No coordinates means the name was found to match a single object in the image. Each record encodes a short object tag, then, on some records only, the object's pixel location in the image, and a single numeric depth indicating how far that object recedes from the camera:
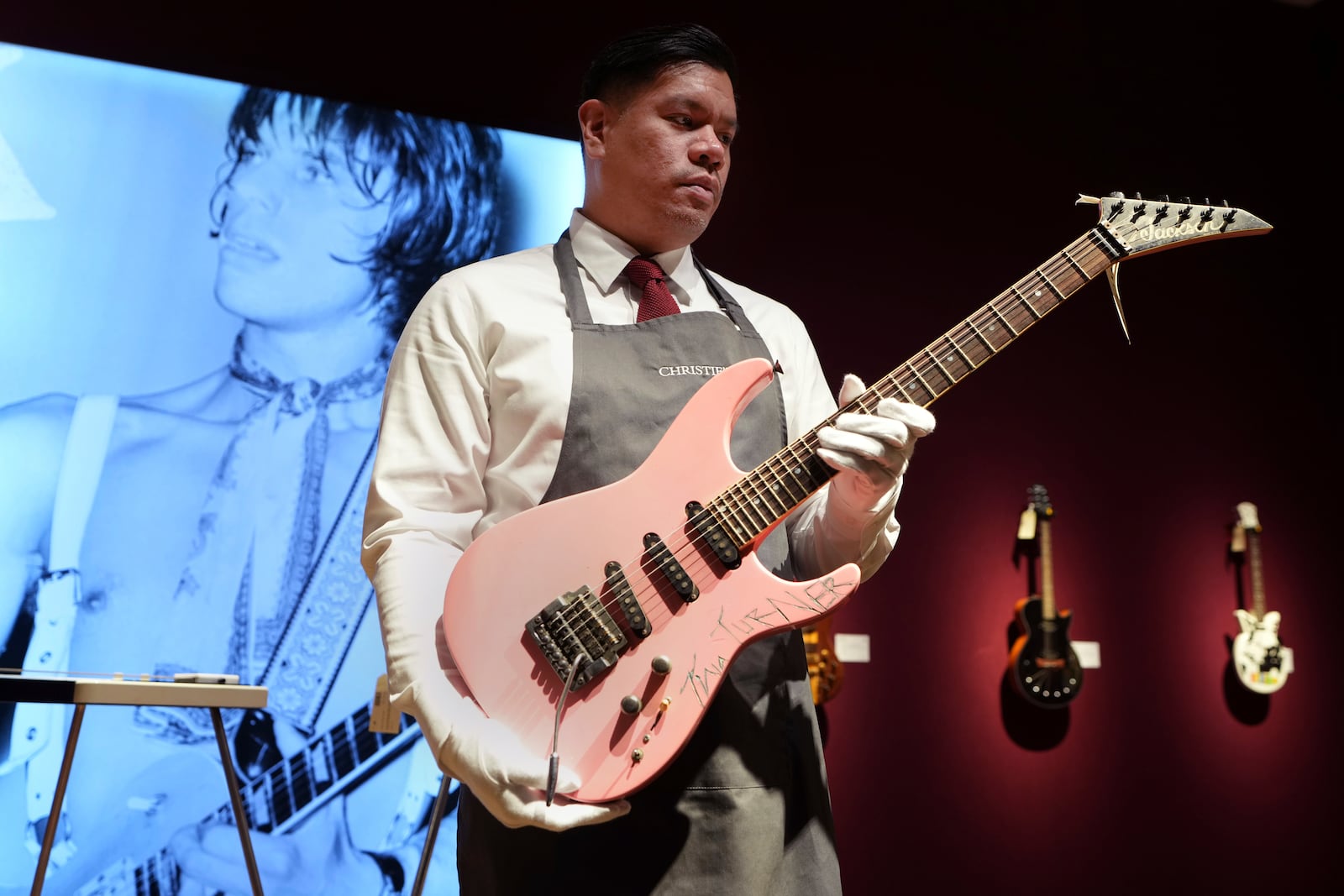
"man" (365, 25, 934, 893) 1.18
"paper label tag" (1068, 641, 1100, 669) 3.64
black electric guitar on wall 3.51
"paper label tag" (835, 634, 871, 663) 3.37
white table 1.79
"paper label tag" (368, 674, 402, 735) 2.41
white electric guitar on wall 3.78
